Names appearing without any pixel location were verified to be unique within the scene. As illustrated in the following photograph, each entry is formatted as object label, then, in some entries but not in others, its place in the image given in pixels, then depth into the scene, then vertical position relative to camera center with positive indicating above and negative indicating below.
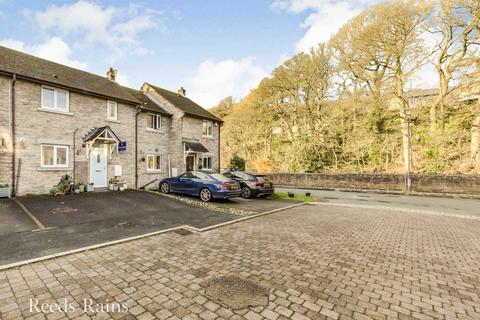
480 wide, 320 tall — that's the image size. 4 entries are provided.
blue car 11.55 -1.07
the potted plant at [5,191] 9.87 -0.98
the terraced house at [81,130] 10.70 +2.14
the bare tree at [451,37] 16.81 +9.44
